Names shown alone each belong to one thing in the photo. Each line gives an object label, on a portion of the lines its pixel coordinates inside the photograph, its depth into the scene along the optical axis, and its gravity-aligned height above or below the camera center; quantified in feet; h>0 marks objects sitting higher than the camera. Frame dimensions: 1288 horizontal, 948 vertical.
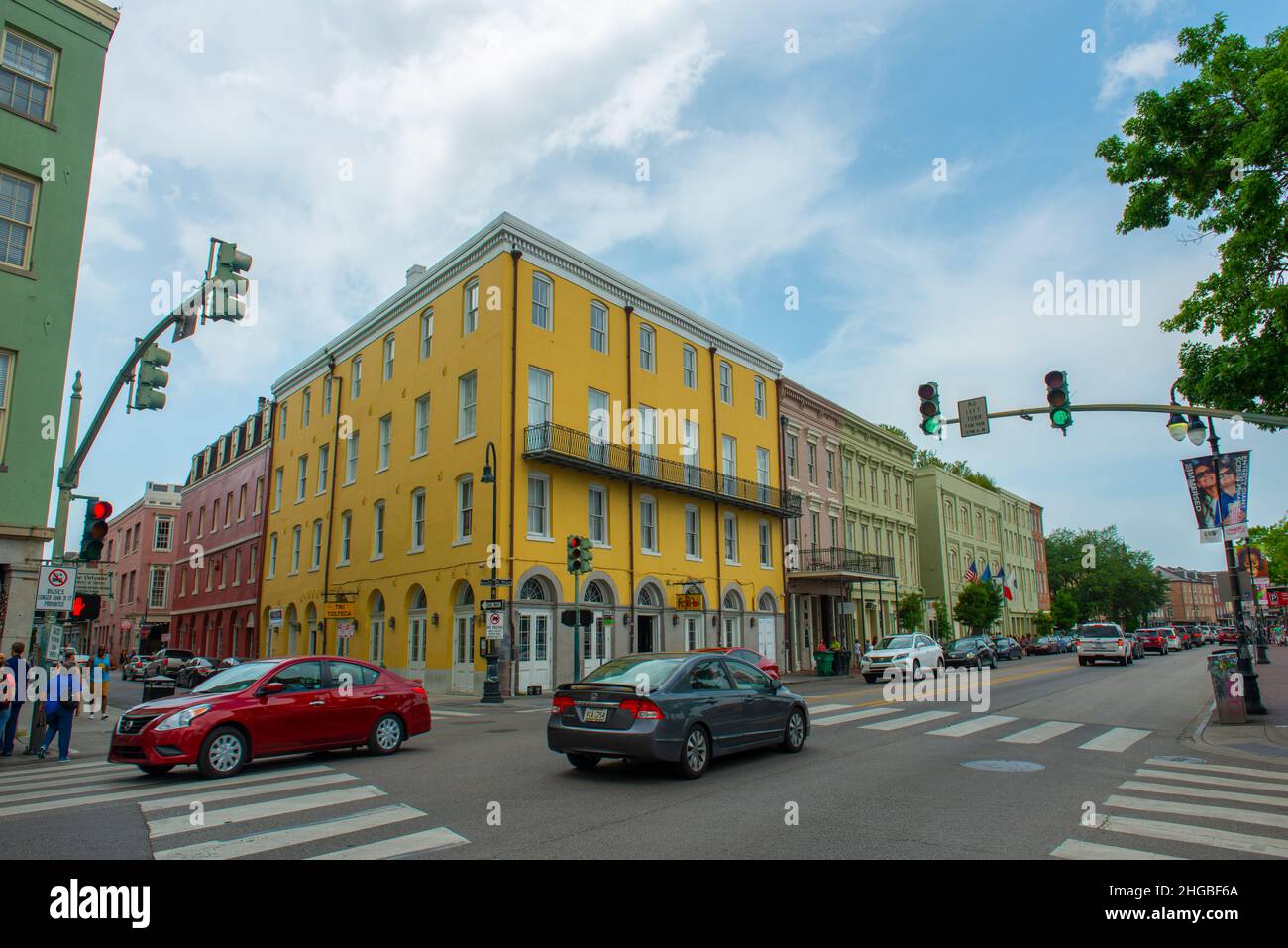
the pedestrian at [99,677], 68.00 -4.34
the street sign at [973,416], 43.83 +10.66
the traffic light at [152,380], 40.78 +12.08
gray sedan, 30.17 -3.64
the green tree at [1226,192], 36.47 +19.88
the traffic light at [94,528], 42.83 +5.06
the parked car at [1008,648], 165.27 -6.71
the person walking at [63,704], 40.78 -3.97
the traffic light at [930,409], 44.11 +11.07
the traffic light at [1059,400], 42.47 +11.02
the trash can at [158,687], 70.79 -5.46
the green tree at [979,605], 169.48 +2.05
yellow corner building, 87.35 +17.64
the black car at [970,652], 115.44 -5.26
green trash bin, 116.06 -6.36
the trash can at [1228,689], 46.83 -4.44
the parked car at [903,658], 91.09 -4.69
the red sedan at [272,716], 32.24 -4.02
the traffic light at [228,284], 38.01 +15.68
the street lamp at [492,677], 72.08 -5.05
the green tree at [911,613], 150.10 +0.51
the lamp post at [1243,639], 48.83 -1.58
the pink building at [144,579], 195.52 +11.15
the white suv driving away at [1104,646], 124.16 -4.84
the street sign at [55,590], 43.60 +1.85
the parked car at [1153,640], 189.10 -6.13
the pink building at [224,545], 141.18 +14.80
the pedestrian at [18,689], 41.86 -3.30
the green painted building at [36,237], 52.19 +25.72
